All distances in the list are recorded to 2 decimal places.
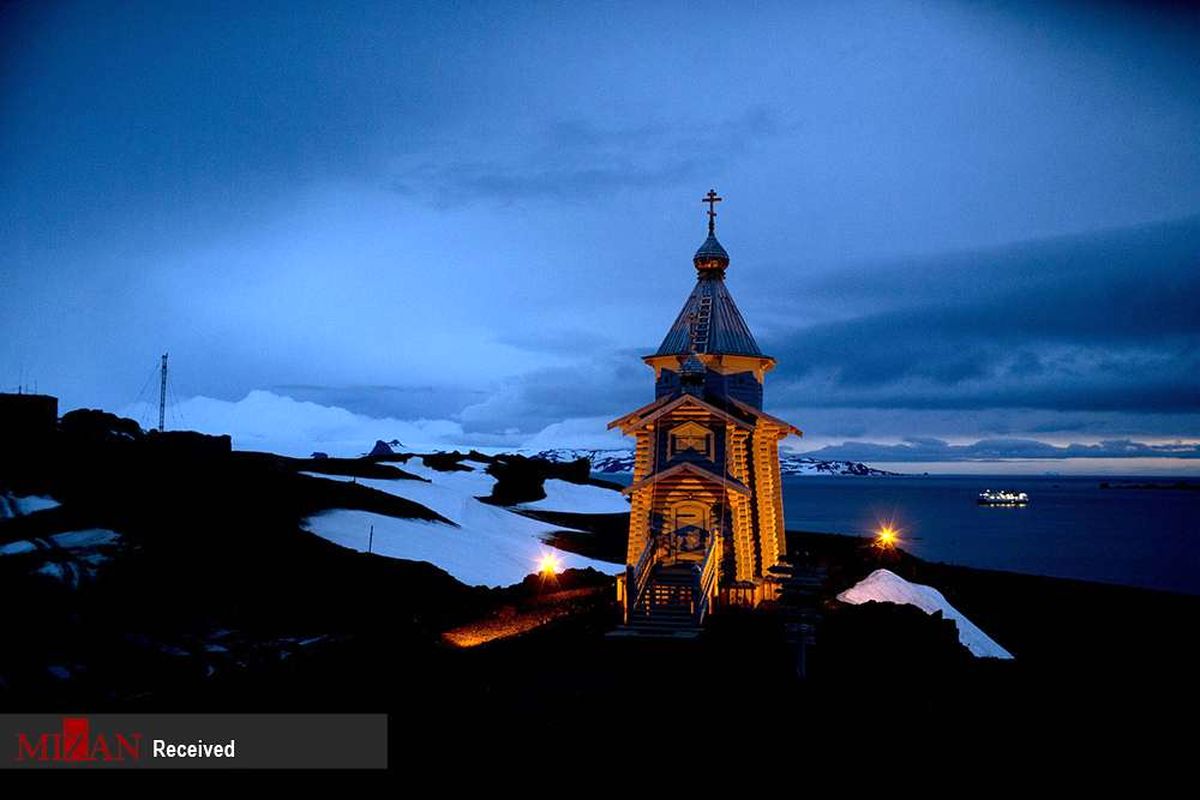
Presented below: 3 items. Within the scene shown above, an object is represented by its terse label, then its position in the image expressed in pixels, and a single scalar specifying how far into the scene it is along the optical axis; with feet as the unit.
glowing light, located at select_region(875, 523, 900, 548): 156.81
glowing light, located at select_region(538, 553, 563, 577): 108.49
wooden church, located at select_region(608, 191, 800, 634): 79.97
